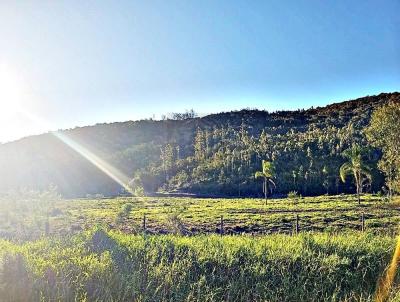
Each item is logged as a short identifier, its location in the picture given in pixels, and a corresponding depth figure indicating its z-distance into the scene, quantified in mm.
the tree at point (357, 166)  55906
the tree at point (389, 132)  35500
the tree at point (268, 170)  62062
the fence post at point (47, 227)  27359
